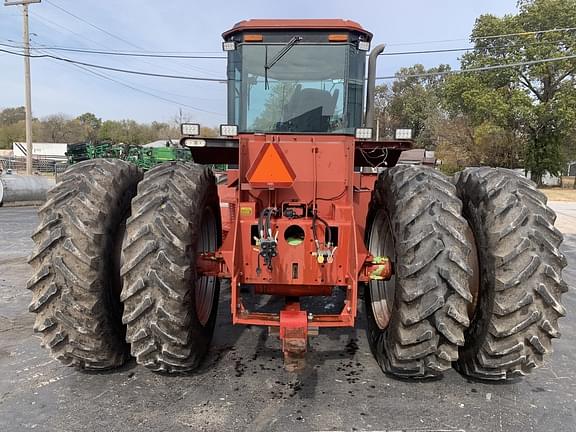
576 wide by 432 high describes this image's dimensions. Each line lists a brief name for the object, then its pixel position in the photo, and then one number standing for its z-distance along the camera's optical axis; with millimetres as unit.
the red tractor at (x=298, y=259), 3312
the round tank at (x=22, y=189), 17344
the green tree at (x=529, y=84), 32594
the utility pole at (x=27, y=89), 22359
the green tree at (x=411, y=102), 58428
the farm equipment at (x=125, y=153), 26062
